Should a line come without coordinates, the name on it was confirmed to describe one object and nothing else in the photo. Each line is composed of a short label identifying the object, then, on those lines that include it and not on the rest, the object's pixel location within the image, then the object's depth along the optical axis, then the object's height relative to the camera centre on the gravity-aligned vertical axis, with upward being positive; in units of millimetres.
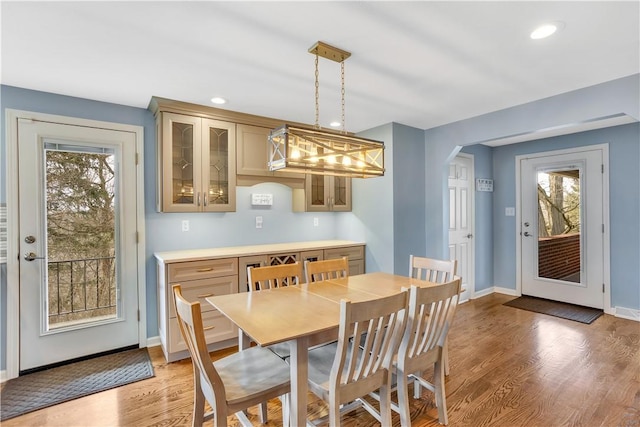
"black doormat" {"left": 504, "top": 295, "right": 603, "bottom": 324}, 3893 -1296
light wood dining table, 1518 -550
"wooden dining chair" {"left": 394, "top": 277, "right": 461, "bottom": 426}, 1741 -734
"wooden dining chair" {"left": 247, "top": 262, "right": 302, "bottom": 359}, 2375 -470
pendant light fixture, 1850 +401
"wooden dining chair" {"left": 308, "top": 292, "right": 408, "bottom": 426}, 1454 -740
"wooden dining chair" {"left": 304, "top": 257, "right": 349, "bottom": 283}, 2637 -480
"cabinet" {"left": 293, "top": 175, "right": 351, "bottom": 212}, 3850 +222
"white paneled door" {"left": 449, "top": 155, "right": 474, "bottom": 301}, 4520 -98
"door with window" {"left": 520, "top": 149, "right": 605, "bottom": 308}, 4137 -229
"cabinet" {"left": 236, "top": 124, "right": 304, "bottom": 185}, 3332 +670
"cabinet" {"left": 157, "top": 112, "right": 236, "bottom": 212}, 2951 +491
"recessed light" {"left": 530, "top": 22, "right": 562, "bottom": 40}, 1819 +1052
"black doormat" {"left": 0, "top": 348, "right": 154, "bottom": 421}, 2232 -1291
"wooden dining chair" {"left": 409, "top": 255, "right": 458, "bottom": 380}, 2551 -477
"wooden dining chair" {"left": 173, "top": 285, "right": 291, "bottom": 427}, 1417 -841
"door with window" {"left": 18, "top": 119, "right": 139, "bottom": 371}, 2639 -225
